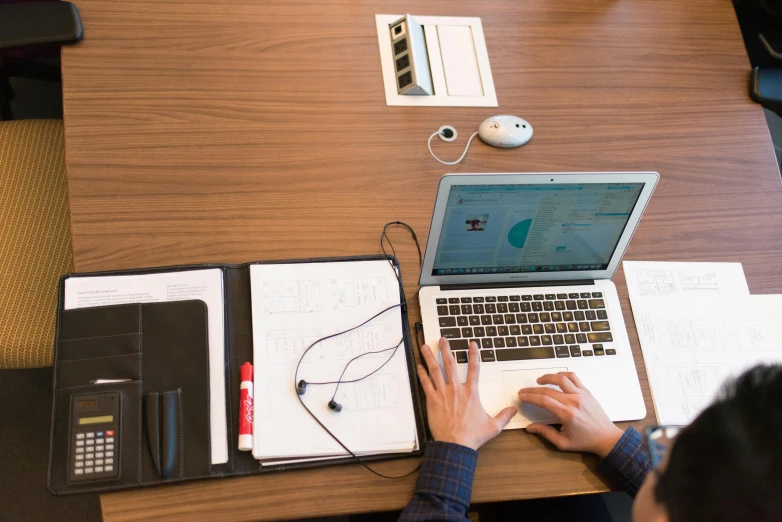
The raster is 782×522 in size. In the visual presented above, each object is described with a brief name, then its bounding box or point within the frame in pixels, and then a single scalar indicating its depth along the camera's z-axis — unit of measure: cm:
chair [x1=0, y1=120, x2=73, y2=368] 107
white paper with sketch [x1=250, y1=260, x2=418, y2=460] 85
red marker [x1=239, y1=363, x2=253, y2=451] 82
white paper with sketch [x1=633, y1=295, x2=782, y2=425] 96
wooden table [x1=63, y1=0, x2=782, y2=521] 98
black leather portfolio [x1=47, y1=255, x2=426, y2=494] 80
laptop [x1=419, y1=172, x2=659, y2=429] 88
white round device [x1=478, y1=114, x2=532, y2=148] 112
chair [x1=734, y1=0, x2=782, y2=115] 127
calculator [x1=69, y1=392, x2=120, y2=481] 79
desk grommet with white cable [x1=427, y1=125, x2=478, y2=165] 114
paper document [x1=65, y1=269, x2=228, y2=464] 88
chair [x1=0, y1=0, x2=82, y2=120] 109
